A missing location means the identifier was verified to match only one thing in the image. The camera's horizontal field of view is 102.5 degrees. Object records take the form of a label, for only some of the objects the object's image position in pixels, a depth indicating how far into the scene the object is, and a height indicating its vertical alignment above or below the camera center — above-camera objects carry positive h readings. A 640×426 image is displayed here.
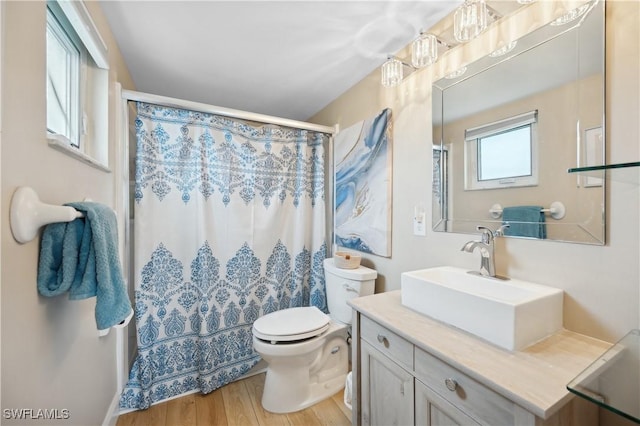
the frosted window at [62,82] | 0.96 +0.53
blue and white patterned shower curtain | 1.58 -0.21
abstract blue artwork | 1.67 +0.18
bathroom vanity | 0.62 -0.47
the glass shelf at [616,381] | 0.55 -0.41
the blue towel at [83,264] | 0.75 -0.16
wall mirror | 0.86 +0.30
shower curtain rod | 1.52 +0.68
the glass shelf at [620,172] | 0.68 +0.11
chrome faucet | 1.07 -0.16
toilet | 1.50 -0.82
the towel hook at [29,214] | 0.62 -0.01
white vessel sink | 0.77 -0.33
